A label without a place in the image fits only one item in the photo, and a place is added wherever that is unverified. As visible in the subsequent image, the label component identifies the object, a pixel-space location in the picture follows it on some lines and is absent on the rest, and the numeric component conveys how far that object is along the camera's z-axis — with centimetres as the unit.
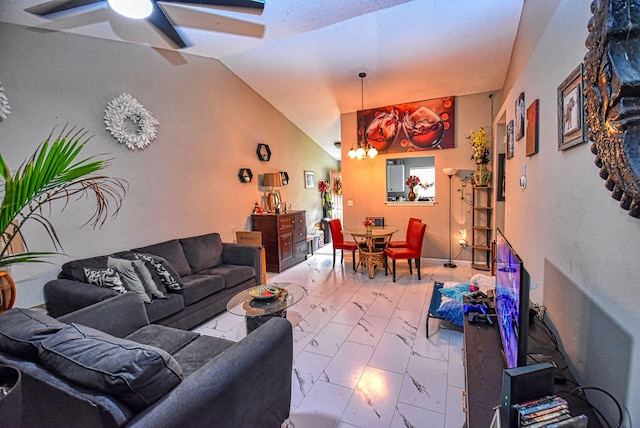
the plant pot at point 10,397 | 100
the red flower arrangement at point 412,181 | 545
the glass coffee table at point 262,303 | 234
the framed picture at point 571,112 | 132
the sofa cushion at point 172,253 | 332
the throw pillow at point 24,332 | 126
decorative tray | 249
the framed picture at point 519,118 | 264
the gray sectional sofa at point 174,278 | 247
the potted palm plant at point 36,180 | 130
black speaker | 88
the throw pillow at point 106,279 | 247
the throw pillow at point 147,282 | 270
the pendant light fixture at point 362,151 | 475
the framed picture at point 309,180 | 699
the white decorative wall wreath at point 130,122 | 311
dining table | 452
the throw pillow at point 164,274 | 290
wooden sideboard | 501
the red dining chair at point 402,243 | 476
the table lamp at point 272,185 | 529
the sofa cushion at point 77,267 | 261
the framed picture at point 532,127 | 213
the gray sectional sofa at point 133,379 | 104
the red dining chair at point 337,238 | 495
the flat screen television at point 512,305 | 108
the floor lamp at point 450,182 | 493
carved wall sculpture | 75
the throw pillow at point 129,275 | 258
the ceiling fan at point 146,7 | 176
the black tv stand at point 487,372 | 109
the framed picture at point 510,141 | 321
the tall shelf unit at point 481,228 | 479
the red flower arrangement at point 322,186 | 778
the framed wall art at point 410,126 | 510
